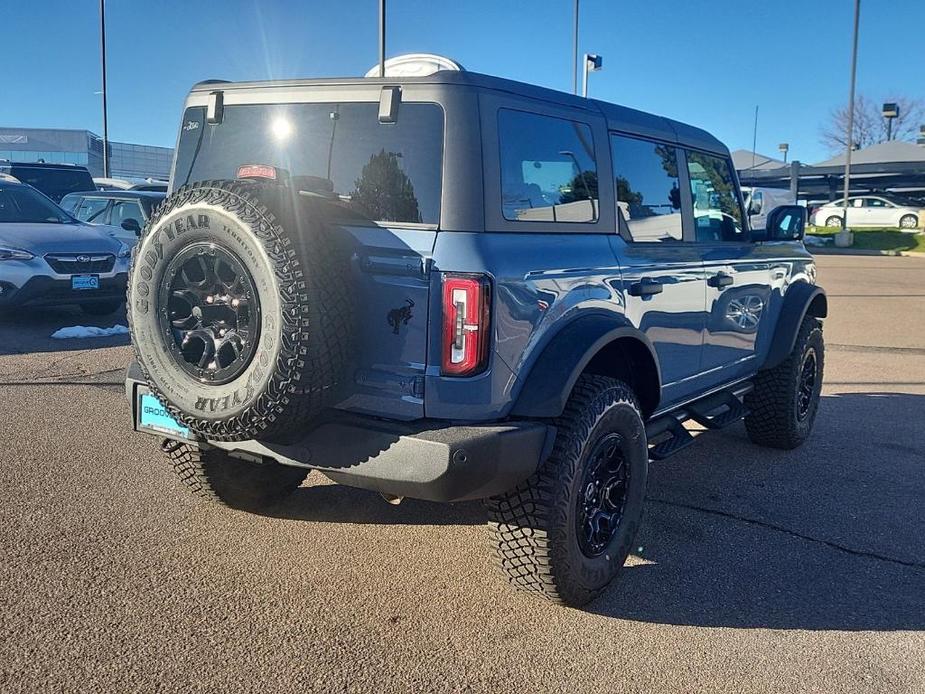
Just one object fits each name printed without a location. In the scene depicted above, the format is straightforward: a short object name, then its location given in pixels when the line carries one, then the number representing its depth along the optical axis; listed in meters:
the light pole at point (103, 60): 30.91
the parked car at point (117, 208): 11.62
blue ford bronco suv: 2.91
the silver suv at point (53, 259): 8.92
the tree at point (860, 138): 65.56
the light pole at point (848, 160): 30.22
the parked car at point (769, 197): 21.45
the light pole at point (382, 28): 13.90
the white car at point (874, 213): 34.31
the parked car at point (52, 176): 19.08
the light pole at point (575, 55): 27.39
